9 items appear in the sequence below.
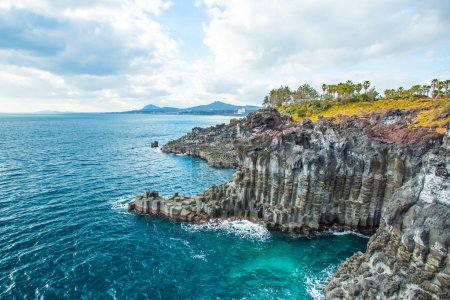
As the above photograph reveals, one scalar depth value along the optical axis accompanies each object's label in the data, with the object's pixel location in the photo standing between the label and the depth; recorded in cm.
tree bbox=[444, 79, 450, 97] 12464
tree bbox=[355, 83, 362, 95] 14738
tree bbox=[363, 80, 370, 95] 14538
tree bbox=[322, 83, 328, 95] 16255
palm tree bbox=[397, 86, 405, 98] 14392
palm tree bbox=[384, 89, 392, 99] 14523
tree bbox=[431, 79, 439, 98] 12755
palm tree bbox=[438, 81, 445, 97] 12604
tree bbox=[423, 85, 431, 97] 13179
